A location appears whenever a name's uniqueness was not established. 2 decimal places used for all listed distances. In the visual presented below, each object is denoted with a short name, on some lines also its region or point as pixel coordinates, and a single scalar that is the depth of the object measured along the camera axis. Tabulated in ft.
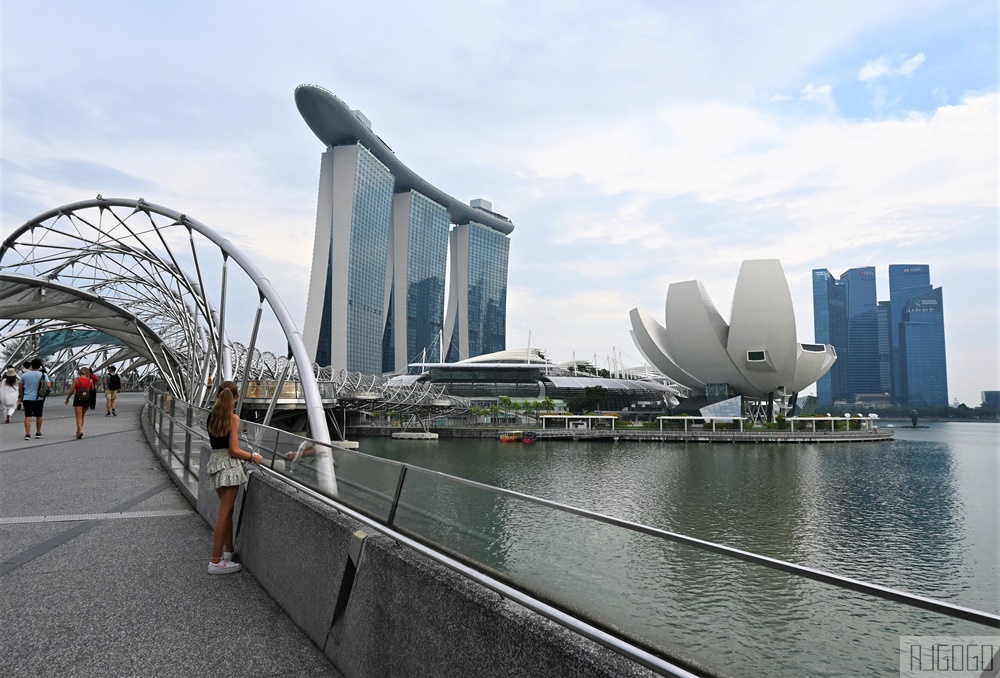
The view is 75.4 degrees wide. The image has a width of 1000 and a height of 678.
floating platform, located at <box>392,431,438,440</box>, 189.98
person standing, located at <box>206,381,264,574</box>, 16.28
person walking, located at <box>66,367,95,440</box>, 46.47
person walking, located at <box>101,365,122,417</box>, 77.36
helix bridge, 50.20
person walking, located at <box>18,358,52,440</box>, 43.34
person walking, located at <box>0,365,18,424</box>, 55.42
